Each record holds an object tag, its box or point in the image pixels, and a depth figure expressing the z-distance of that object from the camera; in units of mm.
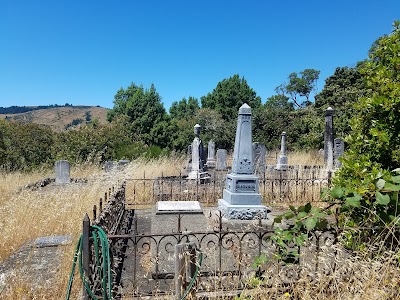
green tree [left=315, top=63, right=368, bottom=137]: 24561
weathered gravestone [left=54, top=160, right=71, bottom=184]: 12938
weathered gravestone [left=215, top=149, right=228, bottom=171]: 16438
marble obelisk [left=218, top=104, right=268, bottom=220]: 6891
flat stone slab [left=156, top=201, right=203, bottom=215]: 7089
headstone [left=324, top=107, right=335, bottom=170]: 13117
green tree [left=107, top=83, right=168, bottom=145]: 36594
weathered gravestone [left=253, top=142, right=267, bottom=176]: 15287
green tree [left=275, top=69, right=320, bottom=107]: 48469
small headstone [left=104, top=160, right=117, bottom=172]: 13436
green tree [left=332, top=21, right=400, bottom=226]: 2854
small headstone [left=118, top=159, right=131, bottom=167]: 13651
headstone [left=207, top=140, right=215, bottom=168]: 19752
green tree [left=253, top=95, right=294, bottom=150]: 32812
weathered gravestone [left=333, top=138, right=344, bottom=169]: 15181
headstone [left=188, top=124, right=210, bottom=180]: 12584
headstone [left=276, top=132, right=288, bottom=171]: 17328
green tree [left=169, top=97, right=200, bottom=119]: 58472
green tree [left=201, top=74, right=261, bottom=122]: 45500
